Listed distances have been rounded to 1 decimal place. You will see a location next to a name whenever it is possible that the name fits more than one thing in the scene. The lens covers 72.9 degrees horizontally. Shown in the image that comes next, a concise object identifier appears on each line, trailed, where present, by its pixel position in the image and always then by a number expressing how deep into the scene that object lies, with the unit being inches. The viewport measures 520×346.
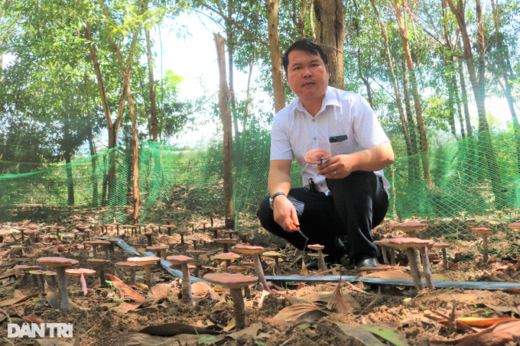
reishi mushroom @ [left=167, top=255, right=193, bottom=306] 61.4
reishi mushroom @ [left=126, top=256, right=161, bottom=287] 64.5
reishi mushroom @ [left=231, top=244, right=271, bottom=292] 63.4
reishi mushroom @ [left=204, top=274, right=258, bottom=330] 41.1
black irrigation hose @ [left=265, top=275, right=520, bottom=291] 54.6
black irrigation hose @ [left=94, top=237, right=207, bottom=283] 90.2
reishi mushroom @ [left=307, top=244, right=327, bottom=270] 87.8
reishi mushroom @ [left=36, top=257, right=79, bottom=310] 59.0
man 86.4
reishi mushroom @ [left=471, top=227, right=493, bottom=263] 79.7
